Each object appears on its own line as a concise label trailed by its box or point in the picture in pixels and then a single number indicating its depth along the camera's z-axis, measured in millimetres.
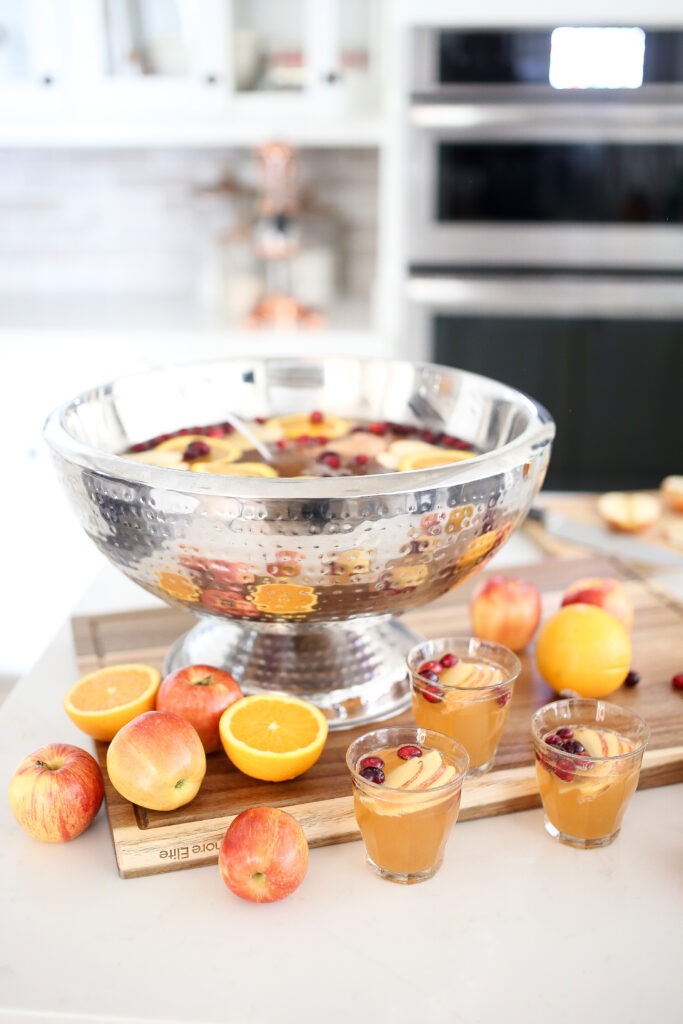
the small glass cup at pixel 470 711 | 798
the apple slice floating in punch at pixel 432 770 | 715
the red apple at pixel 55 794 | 739
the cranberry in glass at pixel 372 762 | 727
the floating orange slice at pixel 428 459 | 982
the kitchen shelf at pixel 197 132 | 2570
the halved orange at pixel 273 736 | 773
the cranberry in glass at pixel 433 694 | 805
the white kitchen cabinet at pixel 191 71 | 2498
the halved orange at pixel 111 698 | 835
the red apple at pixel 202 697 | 816
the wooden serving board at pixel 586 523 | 1325
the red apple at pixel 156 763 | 729
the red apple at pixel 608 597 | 1015
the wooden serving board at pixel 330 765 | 737
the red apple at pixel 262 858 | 683
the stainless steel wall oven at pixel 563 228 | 2191
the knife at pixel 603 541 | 1270
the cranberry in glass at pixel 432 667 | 836
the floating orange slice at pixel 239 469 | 943
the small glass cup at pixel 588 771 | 730
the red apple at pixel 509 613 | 1004
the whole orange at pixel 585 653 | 907
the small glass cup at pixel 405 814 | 687
